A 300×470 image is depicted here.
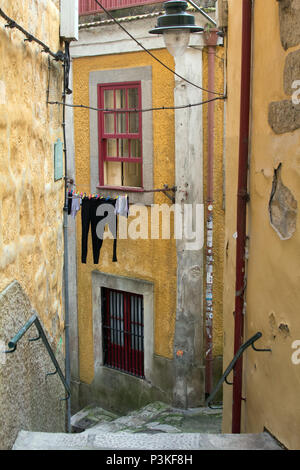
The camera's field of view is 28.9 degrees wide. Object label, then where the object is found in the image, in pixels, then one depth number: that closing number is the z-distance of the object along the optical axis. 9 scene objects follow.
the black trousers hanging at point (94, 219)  9.49
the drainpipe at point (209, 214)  8.74
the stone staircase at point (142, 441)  3.94
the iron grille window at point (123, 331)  10.18
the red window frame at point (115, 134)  9.59
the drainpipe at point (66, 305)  6.26
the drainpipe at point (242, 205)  4.48
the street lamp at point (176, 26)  6.51
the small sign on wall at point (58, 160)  5.86
